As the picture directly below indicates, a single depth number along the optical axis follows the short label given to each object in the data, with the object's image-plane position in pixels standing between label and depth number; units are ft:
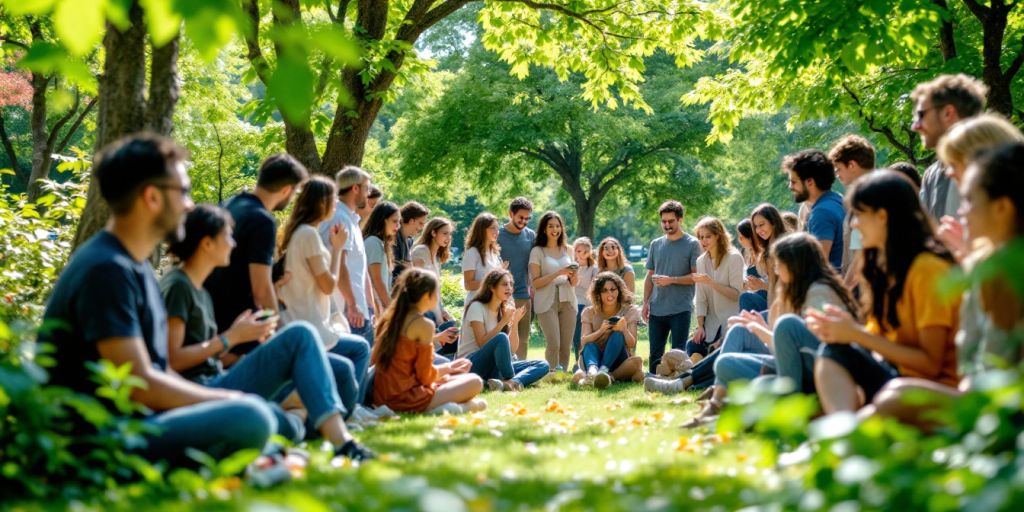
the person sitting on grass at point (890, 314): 16.57
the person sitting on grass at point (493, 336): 35.94
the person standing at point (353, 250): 28.35
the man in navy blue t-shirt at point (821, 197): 27.86
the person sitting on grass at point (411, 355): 27.68
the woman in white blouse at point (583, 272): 45.78
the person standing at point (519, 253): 42.45
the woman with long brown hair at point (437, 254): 38.11
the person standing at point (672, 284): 40.16
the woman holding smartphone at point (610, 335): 38.73
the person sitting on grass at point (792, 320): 20.97
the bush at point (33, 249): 29.60
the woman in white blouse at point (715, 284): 37.42
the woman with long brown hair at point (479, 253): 39.63
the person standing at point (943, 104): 20.86
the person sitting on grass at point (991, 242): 12.96
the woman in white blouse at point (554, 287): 41.37
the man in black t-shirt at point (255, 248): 21.42
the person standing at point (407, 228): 36.35
